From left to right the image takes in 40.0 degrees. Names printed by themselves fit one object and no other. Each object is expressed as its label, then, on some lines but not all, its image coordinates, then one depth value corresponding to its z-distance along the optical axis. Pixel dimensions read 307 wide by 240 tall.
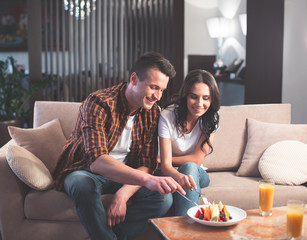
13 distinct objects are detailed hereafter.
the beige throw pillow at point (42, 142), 2.37
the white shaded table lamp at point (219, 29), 5.83
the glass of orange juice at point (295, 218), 1.47
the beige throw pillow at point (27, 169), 2.08
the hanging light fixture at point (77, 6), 4.78
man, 1.88
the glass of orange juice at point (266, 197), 1.73
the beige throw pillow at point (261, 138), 2.60
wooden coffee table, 1.53
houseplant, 4.42
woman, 2.22
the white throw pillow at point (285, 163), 2.41
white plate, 1.57
